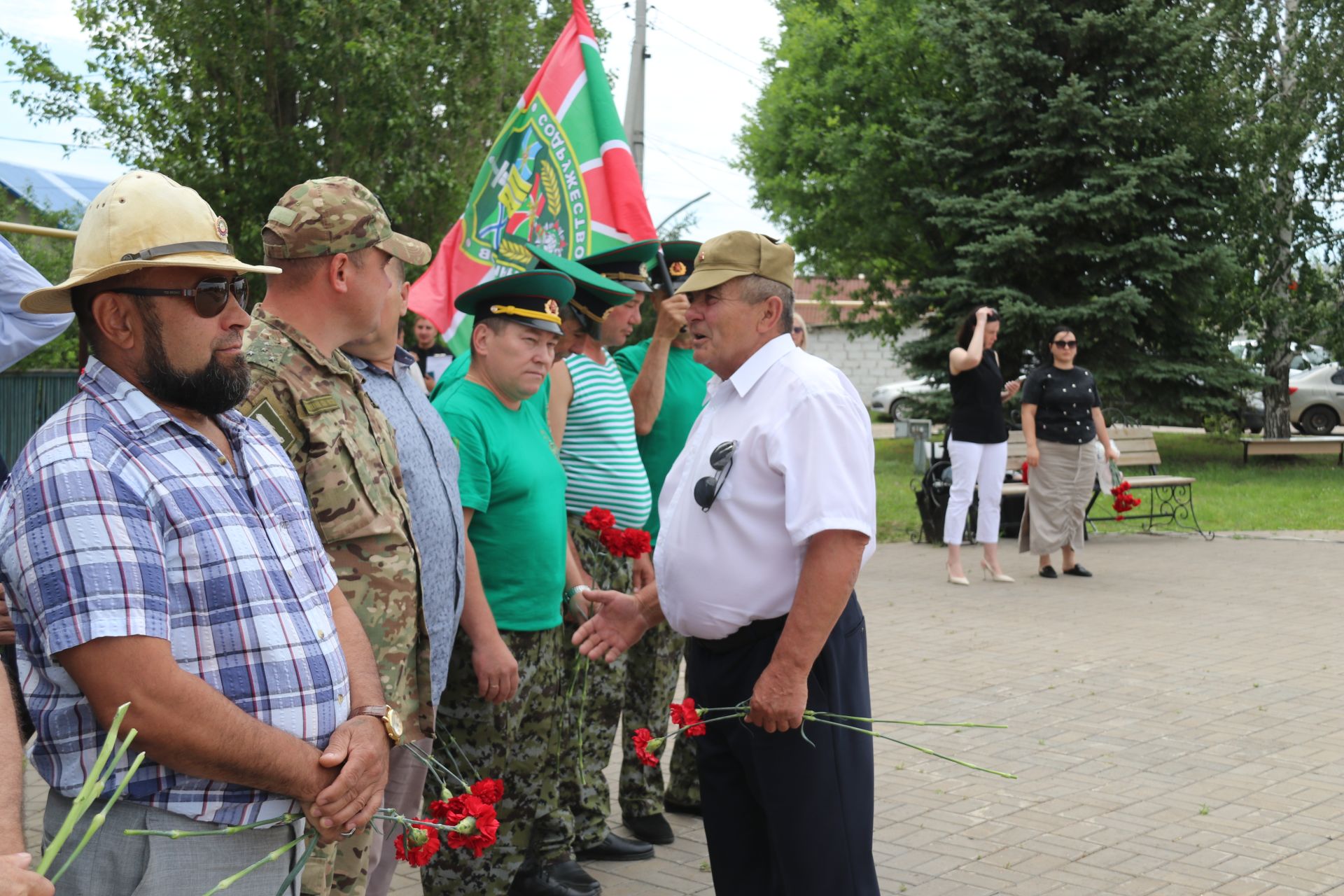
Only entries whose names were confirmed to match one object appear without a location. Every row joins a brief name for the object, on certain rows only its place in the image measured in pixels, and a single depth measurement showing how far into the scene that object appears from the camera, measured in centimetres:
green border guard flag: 788
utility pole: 2236
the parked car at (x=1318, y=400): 2977
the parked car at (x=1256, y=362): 2438
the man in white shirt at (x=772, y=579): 340
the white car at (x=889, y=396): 4072
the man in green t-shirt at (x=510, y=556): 428
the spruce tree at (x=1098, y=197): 2238
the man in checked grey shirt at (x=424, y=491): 361
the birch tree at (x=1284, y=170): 2388
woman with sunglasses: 1164
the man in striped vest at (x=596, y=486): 520
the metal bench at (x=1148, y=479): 1509
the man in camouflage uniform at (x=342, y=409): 312
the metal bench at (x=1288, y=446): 2156
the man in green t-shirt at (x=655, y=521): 546
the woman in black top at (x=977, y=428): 1105
